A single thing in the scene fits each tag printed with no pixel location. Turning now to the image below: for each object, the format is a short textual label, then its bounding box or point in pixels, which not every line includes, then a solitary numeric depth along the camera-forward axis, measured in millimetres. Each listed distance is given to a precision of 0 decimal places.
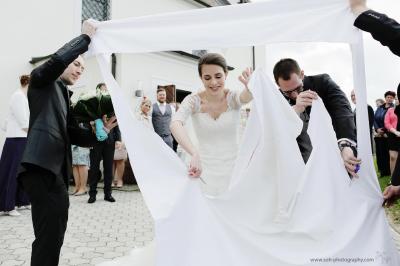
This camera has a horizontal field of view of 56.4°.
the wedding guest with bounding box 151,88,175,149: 8383
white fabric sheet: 2555
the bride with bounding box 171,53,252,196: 3244
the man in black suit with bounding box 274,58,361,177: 2992
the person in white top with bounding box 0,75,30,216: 5824
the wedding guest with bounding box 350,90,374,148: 9131
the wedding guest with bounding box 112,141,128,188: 8594
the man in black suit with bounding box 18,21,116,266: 2604
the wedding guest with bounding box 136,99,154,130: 7797
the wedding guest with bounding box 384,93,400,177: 8633
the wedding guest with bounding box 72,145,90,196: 7855
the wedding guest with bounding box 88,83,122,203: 7004
